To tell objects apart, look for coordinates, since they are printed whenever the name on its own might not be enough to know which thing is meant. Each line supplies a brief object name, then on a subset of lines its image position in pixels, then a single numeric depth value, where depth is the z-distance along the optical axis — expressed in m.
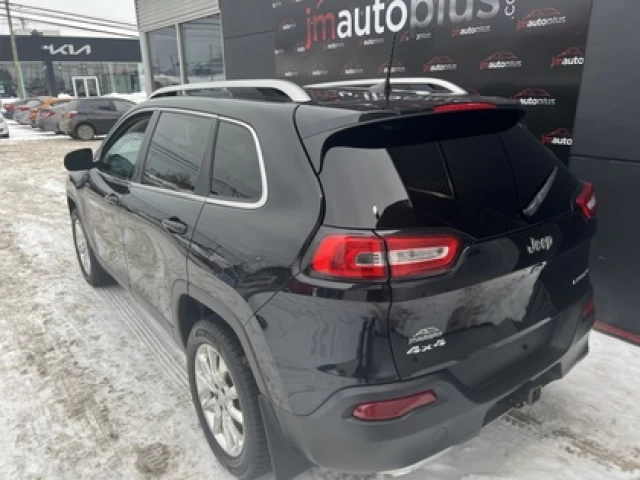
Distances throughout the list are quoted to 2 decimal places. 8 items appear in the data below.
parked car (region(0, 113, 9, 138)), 19.58
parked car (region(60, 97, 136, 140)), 17.77
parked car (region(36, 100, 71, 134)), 19.70
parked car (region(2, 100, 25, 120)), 26.38
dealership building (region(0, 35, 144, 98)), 38.19
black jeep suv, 1.71
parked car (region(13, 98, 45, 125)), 23.38
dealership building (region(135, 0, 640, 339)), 3.53
